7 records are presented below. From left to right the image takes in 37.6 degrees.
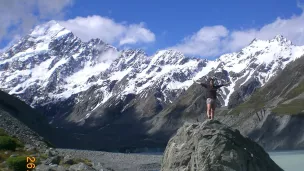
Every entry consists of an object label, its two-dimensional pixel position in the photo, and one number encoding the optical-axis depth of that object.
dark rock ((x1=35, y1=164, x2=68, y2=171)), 33.59
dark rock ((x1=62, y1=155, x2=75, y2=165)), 39.58
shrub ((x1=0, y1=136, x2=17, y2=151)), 39.94
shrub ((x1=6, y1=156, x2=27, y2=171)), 31.50
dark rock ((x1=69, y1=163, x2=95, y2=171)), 36.94
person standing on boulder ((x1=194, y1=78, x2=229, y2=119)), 26.76
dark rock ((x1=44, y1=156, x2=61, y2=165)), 36.55
